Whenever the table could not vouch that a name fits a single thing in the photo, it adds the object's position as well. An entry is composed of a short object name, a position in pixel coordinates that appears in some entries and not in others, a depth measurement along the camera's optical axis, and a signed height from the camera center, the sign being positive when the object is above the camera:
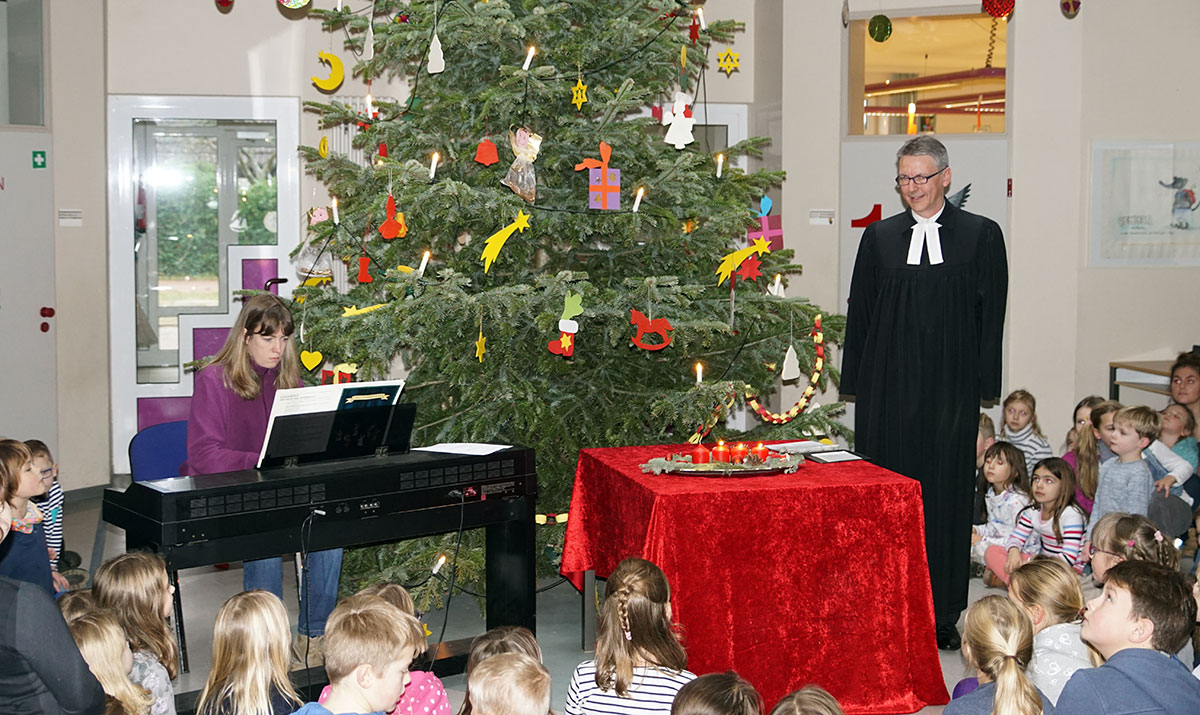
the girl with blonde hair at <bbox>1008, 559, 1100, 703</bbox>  3.55 -0.98
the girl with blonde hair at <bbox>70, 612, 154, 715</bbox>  2.99 -0.89
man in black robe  4.92 -0.22
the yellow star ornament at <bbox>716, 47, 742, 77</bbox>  7.03 +1.54
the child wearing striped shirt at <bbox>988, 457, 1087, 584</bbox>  5.64 -1.05
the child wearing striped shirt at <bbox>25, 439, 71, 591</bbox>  5.14 -0.99
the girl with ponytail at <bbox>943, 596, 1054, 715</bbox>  3.06 -0.91
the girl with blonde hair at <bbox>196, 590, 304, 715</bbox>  3.06 -0.94
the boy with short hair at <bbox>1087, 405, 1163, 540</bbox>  5.60 -0.78
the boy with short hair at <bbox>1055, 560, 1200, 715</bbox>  2.75 -0.83
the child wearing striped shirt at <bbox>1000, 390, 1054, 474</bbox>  7.02 -0.77
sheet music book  4.06 -0.41
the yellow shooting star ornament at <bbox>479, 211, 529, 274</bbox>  4.91 +0.23
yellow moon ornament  5.29 +0.98
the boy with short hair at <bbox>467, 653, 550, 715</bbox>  2.80 -0.91
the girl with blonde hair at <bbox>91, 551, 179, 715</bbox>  3.37 -0.88
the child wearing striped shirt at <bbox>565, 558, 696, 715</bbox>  3.23 -0.99
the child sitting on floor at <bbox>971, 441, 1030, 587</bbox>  6.11 -0.99
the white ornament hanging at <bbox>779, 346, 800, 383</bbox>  5.24 -0.30
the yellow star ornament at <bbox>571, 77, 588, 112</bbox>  5.25 +0.89
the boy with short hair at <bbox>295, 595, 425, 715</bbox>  2.90 -0.88
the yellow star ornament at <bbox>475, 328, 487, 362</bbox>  5.00 -0.21
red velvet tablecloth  3.96 -0.94
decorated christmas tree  5.09 +0.22
